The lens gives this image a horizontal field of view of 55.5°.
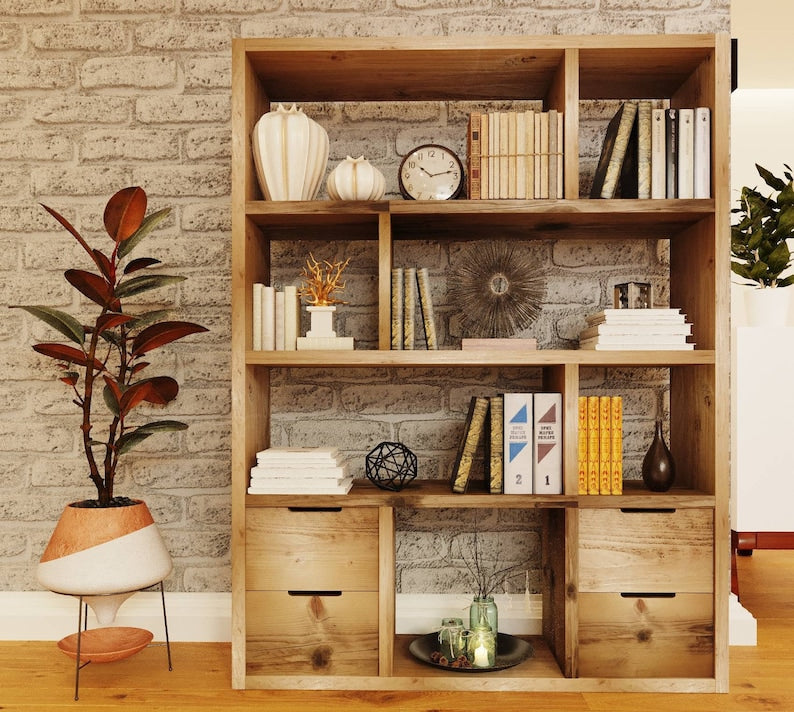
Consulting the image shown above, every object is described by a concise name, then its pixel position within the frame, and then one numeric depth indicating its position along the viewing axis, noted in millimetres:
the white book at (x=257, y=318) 1975
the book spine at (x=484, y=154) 1971
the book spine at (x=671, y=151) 1938
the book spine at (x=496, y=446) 1976
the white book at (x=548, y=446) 1950
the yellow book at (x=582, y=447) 1950
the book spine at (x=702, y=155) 1926
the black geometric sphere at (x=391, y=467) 2090
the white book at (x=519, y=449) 1962
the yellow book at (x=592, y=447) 1948
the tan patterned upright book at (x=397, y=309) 1959
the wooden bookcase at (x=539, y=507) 1902
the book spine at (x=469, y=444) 1992
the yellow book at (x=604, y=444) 1946
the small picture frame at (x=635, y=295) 2051
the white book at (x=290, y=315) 1971
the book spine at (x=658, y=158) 1942
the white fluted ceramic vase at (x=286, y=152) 1935
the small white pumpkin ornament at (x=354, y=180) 1967
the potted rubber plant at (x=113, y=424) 1906
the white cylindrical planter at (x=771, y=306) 2453
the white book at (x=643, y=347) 1919
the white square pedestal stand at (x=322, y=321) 1986
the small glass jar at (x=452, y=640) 2041
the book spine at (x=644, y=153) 1947
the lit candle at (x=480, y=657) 1982
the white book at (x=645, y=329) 1923
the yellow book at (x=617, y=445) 1947
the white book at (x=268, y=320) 1978
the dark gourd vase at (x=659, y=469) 1964
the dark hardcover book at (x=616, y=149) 1967
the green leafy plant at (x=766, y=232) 2326
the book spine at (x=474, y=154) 1978
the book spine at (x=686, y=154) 1935
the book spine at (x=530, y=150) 1965
